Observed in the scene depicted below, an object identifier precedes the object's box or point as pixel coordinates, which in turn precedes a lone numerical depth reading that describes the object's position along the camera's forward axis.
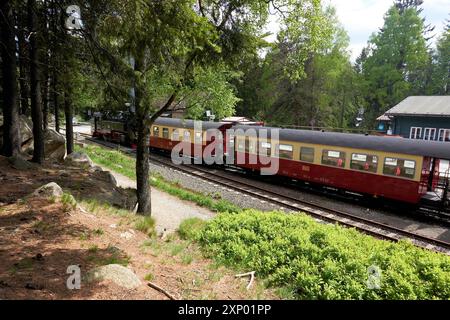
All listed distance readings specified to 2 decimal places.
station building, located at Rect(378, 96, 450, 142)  28.33
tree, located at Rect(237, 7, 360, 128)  34.91
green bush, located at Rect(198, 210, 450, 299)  5.39
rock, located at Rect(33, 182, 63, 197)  8.24
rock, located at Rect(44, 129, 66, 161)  16.44
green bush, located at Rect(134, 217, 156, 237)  8.22
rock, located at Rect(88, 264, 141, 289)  4.91
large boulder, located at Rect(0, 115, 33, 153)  15.66
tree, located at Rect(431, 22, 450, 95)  41.00
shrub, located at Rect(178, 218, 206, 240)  8.55
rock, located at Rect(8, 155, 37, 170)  11.41
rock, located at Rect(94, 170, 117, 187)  13.26
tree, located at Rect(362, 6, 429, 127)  34.69
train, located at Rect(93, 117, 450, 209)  13.43
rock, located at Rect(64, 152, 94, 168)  15.70
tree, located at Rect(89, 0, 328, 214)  7.14
